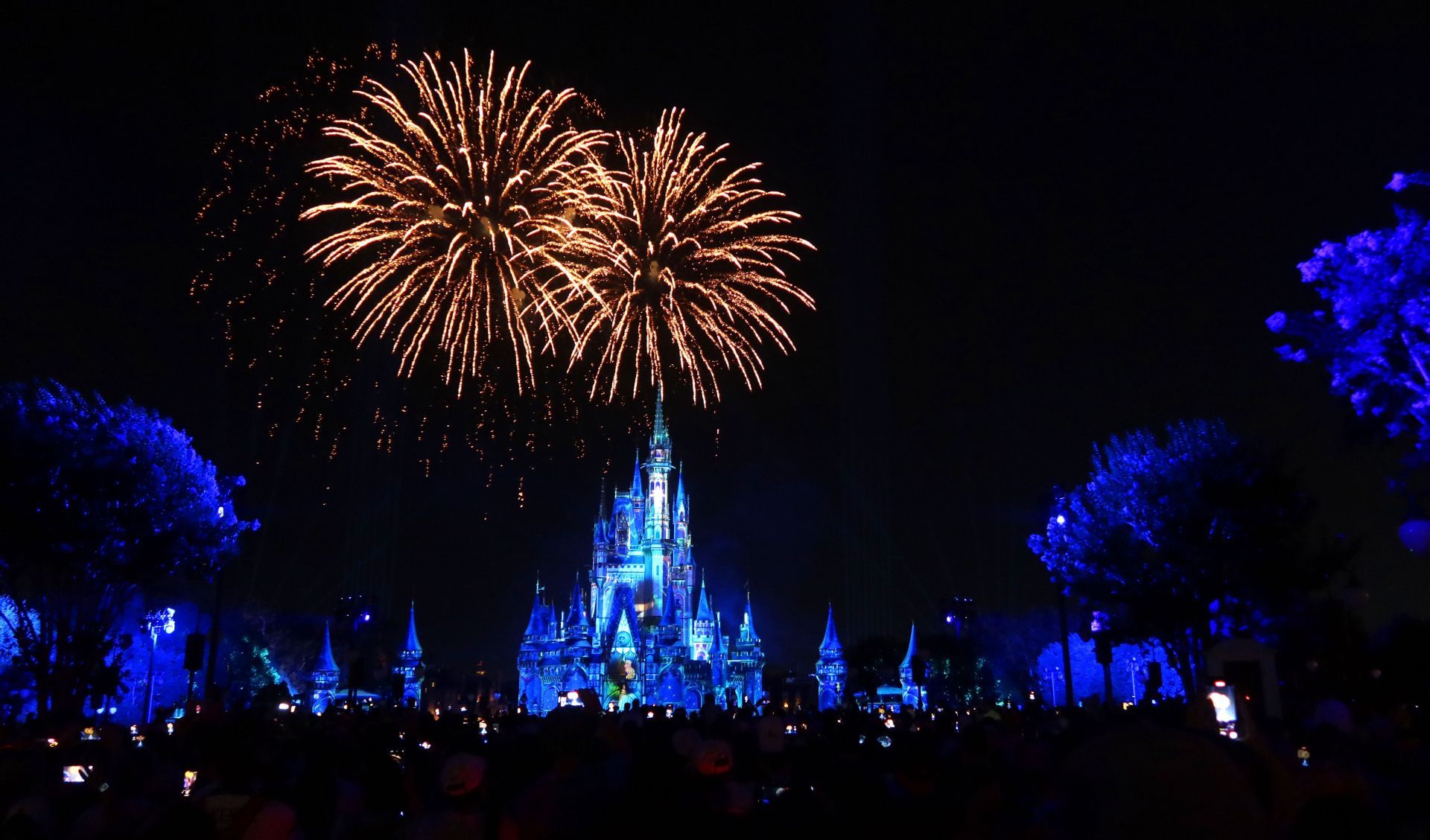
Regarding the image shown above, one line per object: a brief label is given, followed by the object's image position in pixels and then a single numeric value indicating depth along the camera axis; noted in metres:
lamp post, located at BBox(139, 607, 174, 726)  40.95
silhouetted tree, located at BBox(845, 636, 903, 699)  119.88
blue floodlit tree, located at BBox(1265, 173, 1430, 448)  19.23
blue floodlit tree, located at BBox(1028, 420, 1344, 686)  36.91
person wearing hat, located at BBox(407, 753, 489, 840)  6.73
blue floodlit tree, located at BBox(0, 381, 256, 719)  29.69
